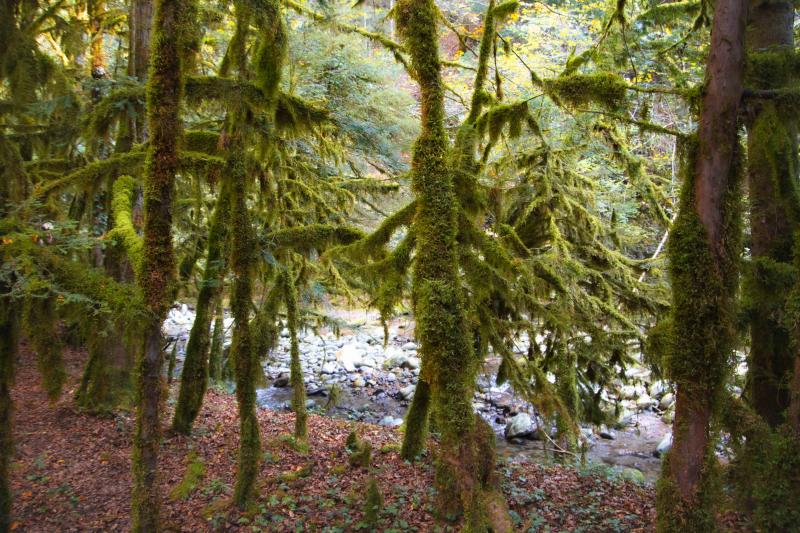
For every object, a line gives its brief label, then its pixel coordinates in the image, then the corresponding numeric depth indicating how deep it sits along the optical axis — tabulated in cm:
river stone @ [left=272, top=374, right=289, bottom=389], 1442
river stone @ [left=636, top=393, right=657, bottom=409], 1266
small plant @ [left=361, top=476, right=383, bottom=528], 603
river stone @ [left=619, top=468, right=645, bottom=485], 777
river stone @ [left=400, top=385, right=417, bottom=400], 1387
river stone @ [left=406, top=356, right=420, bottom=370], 1659
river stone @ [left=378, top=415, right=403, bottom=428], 1168
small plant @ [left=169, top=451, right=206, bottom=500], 644
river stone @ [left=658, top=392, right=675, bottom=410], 1258
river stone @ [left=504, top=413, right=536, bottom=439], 1068
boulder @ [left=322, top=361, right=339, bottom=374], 1604
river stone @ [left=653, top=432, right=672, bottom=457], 970
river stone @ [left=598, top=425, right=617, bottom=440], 1079
